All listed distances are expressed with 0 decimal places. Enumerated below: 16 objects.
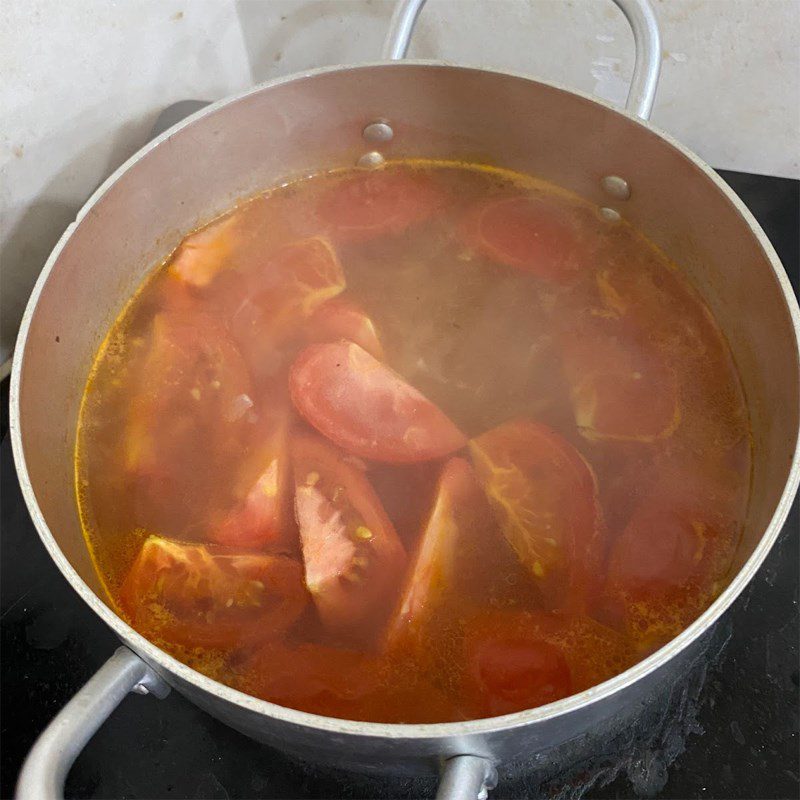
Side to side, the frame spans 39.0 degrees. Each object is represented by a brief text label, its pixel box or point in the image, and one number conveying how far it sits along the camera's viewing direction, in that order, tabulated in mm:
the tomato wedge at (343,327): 410
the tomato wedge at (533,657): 336
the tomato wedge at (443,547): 350
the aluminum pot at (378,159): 296
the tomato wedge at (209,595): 353
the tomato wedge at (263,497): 369
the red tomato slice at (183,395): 393
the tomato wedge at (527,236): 425
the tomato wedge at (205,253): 434
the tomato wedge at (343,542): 354
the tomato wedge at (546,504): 357
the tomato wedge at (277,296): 410
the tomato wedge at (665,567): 350
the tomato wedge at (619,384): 385
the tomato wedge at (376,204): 441
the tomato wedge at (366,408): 381
